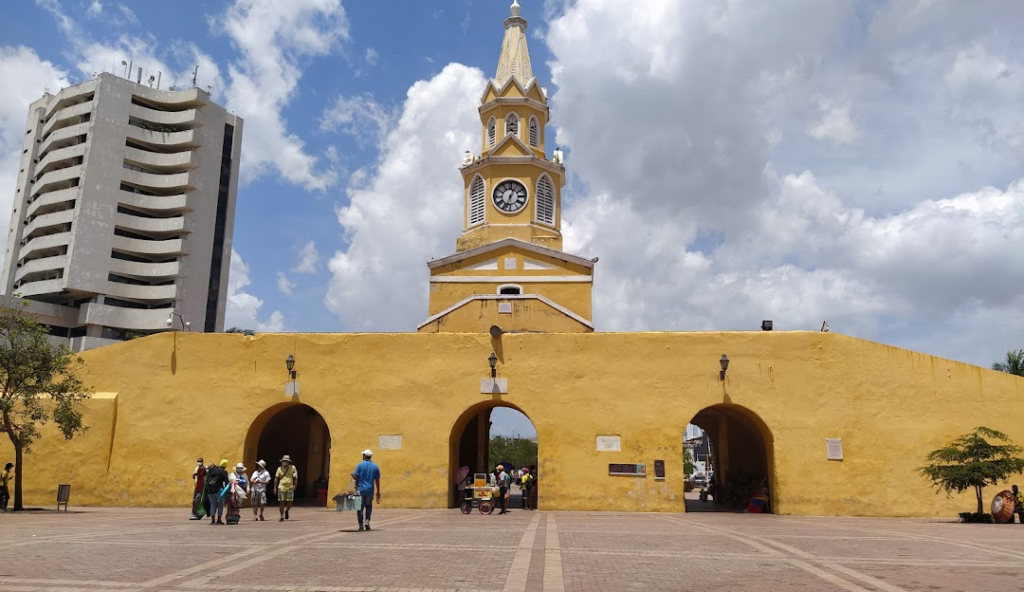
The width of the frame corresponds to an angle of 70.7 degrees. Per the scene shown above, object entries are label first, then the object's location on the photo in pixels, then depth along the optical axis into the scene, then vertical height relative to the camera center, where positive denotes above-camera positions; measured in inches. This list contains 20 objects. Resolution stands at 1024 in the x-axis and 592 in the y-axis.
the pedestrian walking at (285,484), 572.4 -33.8
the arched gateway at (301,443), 914.1 -2.9
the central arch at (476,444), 952.1 +0.0
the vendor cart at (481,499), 658.2 -49.6
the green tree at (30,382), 674.8 +52.2
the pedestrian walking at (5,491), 669.3 -49.7
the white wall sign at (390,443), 723.4 -0.3
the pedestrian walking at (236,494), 554.9 -41.4
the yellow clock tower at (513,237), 1014.4 +334.1
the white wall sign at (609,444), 710.1 +2.1
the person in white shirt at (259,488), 587.5 -38.7
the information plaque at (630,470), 703.7 -22.7
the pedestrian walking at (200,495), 597.6 -45.8
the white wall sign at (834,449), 699.4 +0.7
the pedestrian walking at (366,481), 487.5 -25.9
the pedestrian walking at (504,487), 657.6 -38.0
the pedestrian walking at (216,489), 556.9 -37.5
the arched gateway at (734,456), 866.1 -10.3
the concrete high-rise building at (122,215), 2282.4 +736.0
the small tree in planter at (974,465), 616.7 -10.7
